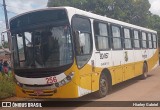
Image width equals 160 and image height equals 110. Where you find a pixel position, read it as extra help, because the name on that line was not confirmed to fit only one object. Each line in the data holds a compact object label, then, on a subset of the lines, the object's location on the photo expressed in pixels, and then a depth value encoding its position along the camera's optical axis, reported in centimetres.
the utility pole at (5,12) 1386
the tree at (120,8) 2664
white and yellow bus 584
